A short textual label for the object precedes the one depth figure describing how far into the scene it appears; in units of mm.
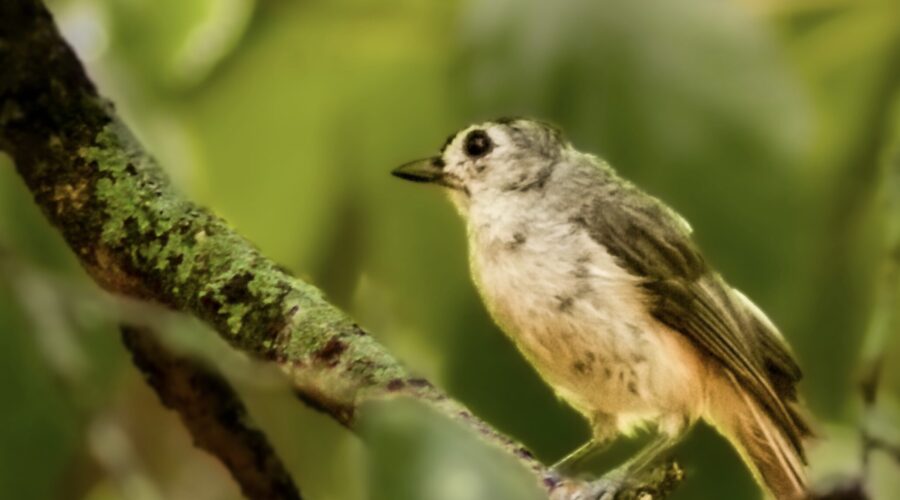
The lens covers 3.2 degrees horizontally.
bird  3211
